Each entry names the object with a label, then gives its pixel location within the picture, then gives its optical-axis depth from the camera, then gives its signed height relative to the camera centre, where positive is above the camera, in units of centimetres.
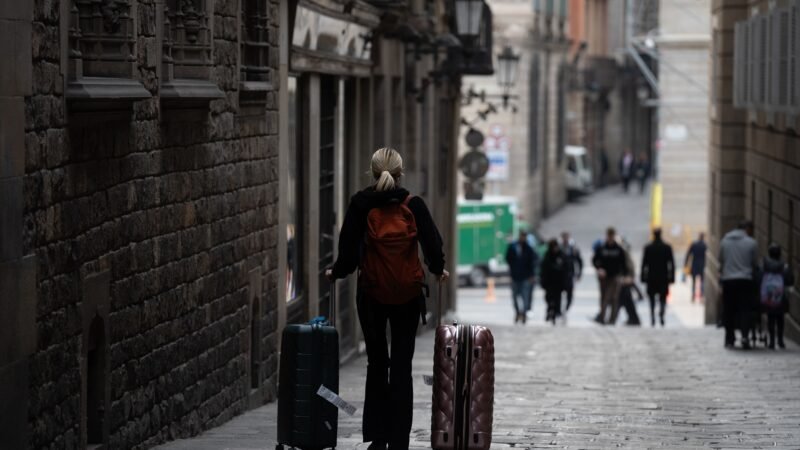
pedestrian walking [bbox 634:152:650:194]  7412 -429
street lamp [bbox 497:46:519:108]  3560 -18
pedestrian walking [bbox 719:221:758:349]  2141 -234
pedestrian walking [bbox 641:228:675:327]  2947 -311
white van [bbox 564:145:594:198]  7088 -410
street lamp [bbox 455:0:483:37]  2850 +59
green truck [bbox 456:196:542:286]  4547 -413
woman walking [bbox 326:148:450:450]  950 -100
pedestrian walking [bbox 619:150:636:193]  7481 -422
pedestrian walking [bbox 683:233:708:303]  3875 -400
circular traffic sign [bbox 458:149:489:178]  3453 -184
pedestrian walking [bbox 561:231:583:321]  3147 -352
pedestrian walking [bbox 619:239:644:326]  3044 -365
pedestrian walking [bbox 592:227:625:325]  3017 -314
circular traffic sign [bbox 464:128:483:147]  3447 -141
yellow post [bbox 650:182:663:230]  5532 -426
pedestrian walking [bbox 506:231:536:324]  3212 -345
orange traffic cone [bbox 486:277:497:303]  4291 -511
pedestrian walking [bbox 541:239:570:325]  3081 -333
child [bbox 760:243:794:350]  2098 -241
